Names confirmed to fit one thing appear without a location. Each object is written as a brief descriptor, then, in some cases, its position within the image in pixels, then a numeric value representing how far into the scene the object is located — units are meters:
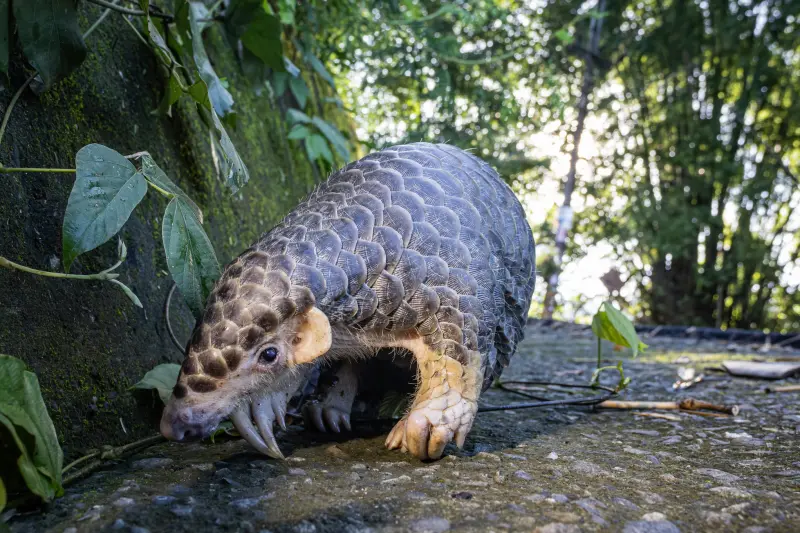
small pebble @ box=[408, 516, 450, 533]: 0.25
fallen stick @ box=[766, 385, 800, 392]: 0.58
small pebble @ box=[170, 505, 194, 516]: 0.26
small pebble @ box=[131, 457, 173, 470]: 0.32
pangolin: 0.32
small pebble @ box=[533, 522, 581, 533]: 0.25
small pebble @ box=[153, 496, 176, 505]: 0.27
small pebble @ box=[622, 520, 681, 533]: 0.26
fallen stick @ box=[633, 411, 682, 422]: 0.47
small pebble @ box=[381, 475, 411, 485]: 0.31
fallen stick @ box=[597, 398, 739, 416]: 0.49
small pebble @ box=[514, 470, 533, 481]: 0.32
